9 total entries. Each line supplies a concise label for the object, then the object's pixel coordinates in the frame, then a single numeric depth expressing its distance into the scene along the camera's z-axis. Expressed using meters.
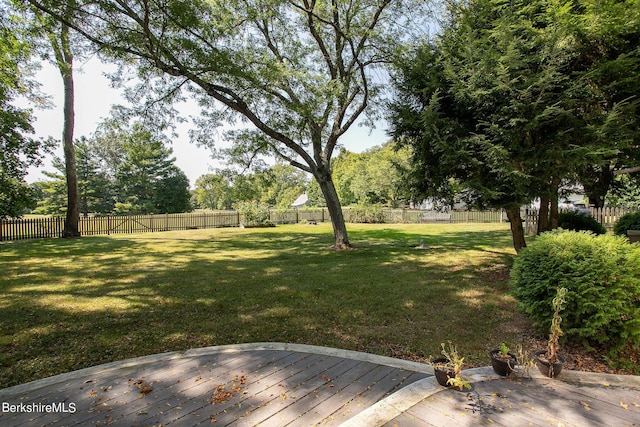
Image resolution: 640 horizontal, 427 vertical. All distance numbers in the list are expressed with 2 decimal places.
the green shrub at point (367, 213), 24.36
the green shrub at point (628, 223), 8.34
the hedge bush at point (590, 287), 2.85
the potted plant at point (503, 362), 2.46
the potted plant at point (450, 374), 2.22
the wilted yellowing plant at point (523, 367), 2.46
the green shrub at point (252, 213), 20.94
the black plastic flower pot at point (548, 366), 2.45
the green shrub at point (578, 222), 8.16
